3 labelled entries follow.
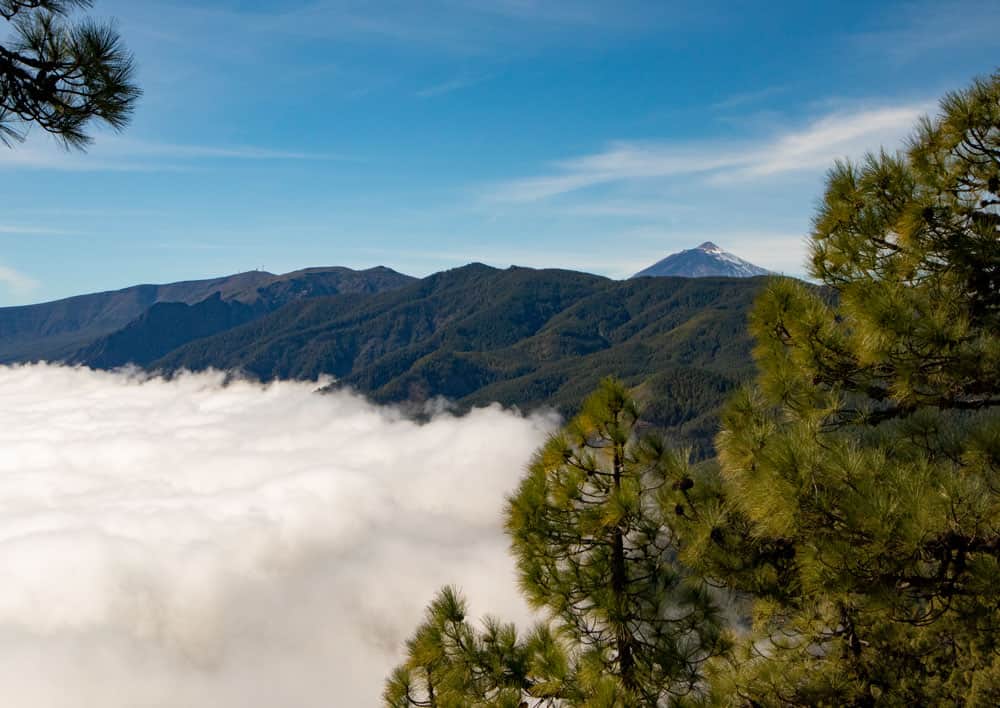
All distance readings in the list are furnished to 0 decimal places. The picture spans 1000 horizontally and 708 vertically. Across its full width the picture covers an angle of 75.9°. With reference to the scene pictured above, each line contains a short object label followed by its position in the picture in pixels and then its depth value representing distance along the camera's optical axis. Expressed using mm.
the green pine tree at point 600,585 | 9109
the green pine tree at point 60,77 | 6723
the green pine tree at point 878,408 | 7758
